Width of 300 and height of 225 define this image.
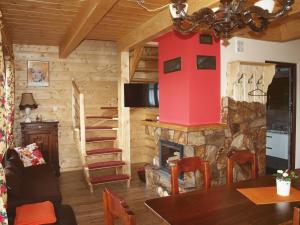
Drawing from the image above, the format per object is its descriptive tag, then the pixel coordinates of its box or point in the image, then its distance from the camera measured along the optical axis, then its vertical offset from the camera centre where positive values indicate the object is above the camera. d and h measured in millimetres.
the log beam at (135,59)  5137 +824
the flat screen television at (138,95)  4910 +127
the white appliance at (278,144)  4902 -800
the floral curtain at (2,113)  2254 -82
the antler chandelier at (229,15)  1845 +599
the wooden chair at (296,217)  1197 -508
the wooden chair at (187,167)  2309 -581
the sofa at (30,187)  2584 -1003
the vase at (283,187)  2031 -639
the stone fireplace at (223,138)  3746 -520
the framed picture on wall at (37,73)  5422 +585
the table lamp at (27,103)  5113 +4
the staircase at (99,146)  4602 -845
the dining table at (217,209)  1668 -714
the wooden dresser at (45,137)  5012 -635
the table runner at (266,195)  1964 -703
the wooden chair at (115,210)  1231 -520
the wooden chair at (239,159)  2566 -556
